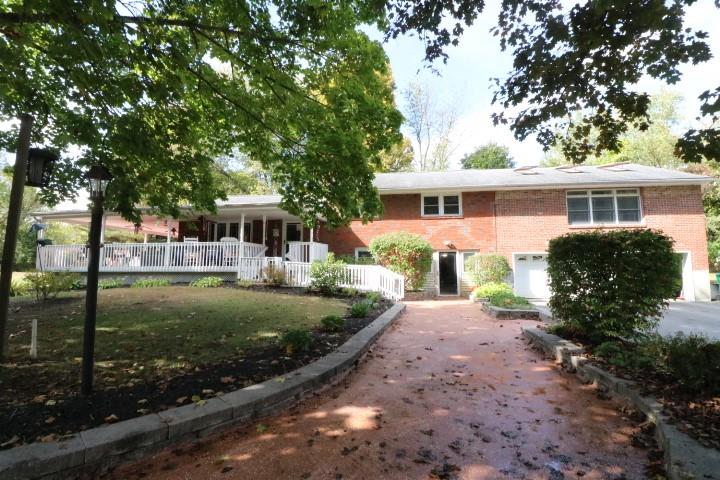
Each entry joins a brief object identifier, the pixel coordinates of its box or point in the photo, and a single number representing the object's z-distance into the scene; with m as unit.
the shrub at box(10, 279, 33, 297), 11.21
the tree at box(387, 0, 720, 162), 4.17
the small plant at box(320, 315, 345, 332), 7.09
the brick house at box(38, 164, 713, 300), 15.59
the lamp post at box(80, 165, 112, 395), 3.73
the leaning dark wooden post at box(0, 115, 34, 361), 4.78
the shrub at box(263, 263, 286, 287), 13.87
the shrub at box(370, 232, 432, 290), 15.63
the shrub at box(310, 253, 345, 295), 12.97
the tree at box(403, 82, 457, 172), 32.06
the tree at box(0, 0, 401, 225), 4.65
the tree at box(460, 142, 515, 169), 40.38
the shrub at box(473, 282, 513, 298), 12.86
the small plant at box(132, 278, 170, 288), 13.87
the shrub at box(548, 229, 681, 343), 5.55
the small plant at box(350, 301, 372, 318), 8.88
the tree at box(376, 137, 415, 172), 31.53
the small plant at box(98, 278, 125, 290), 13.46
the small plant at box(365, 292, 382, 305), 11.07
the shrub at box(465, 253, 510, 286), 16.27
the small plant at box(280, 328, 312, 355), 5.42
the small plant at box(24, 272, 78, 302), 9.81
